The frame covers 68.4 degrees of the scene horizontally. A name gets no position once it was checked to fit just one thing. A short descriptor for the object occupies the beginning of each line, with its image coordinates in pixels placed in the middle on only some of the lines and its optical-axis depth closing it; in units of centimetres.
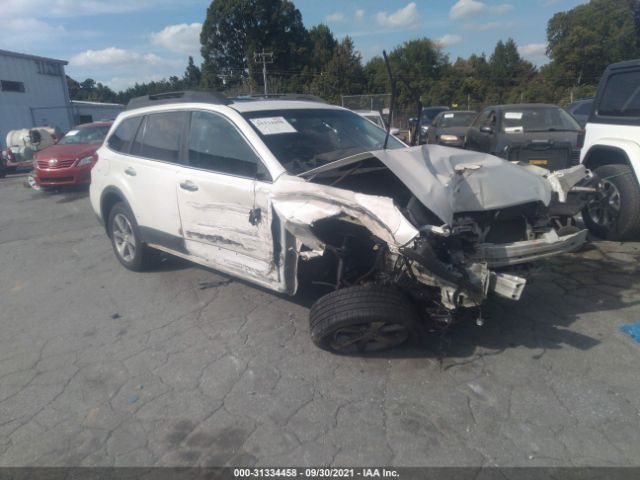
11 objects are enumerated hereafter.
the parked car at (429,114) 1943
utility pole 5234
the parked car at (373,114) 1155
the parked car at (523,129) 838
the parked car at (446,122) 1391
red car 1198
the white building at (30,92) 2948
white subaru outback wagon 314
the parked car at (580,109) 1273
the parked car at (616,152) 523
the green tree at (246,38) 5597
